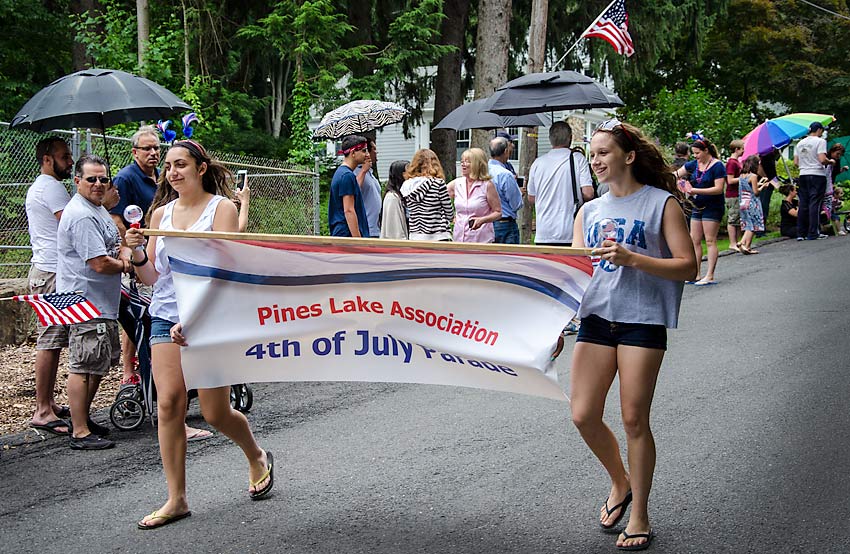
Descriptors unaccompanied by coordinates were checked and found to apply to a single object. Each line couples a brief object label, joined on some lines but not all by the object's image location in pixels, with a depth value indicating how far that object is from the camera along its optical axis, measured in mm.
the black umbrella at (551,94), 10336
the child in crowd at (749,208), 16725
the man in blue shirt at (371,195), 9844
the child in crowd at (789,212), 19453
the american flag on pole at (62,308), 6102
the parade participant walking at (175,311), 4855
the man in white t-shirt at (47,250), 6906
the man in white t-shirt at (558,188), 9594
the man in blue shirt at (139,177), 7184
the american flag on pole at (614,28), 16797
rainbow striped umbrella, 18578
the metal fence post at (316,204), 15013
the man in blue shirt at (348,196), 9234
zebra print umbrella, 11523
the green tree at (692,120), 24734
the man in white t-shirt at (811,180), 17984
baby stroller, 6797
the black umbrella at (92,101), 7379
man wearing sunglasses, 6520
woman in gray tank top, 4344
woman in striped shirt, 9930
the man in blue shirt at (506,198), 10703
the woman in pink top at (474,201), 10148
